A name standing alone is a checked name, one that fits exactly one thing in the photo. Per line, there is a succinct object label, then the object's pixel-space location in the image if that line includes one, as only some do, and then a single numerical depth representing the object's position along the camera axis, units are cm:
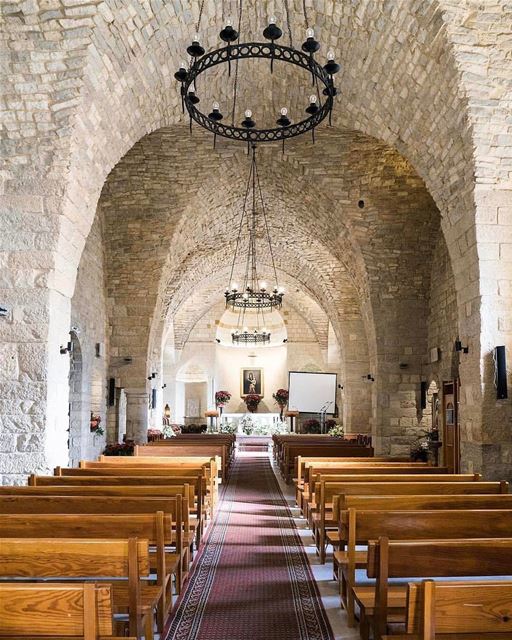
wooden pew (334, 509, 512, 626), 359
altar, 2320
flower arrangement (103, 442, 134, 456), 1254
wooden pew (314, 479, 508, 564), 510
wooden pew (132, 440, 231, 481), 1033
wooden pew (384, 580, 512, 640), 216
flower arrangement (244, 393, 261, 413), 2556
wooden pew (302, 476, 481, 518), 576
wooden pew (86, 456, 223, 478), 738
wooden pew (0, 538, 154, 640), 286
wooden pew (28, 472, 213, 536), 552
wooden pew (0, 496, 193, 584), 424
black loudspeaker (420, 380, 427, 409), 1210
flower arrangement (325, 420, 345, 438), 1780
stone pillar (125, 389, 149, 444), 1370
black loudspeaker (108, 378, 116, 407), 1351
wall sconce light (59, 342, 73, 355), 706
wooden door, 1026
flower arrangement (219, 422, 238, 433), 2319
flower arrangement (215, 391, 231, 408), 2448
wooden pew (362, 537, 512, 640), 290
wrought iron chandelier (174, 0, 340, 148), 537
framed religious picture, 2658
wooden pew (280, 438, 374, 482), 1085
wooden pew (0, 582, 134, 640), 219
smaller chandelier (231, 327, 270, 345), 2206
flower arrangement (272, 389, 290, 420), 2545
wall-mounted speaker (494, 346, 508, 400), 659
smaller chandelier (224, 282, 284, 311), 1561
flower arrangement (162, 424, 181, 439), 1812
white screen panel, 2338
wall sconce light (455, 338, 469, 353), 723
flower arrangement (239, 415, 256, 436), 2325
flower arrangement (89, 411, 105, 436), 1196
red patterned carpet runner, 379
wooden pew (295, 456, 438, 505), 691
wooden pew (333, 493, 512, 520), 432
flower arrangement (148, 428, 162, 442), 1606
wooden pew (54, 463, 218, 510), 648
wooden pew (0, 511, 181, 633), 346
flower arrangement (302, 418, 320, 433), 2208
